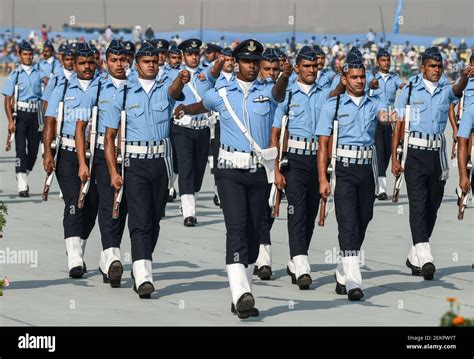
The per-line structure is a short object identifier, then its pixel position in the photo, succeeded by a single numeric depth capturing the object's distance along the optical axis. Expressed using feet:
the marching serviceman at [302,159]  45.21
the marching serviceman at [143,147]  41.93
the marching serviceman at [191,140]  59.52
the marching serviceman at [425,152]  47.57
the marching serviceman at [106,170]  43.98
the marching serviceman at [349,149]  43.27
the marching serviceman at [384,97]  70.90
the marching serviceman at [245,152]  39.34
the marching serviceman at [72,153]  46.01
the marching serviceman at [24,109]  68.85
